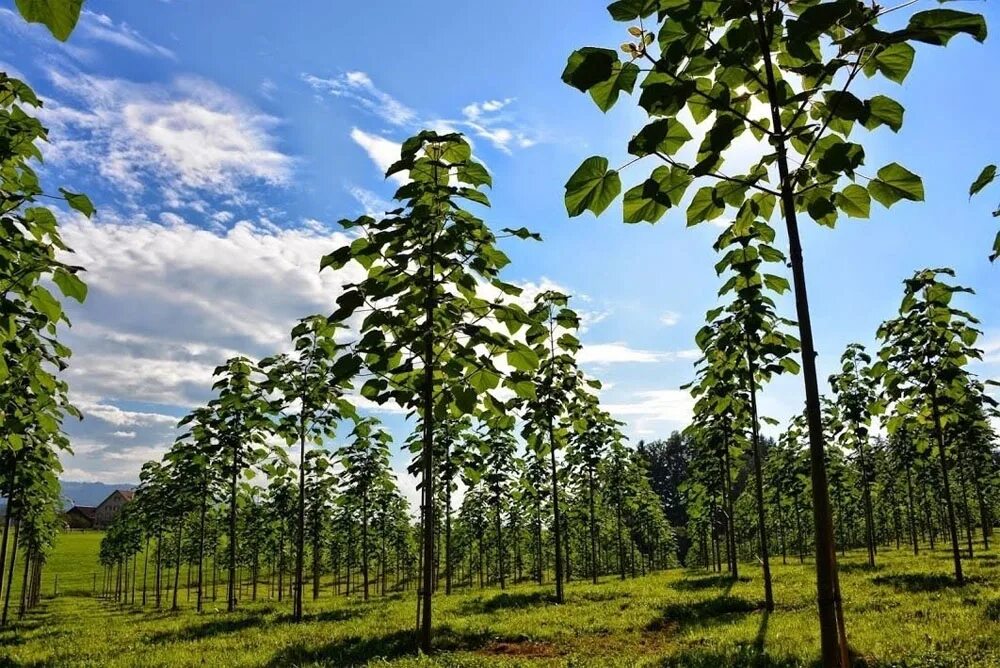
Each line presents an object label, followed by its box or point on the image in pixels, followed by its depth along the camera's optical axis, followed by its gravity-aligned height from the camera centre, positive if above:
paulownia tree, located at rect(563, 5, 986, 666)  2.86 +1.72
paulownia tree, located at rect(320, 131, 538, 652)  6.16 +1.95
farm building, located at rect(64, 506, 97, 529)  152.62 -12.95
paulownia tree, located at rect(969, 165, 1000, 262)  3.95 +1.69
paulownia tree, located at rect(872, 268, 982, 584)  14.86 +2.36
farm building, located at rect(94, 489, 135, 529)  156.00 -10.35
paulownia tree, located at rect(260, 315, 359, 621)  17.16 +1.82
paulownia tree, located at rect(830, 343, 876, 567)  23.34 +1.79
